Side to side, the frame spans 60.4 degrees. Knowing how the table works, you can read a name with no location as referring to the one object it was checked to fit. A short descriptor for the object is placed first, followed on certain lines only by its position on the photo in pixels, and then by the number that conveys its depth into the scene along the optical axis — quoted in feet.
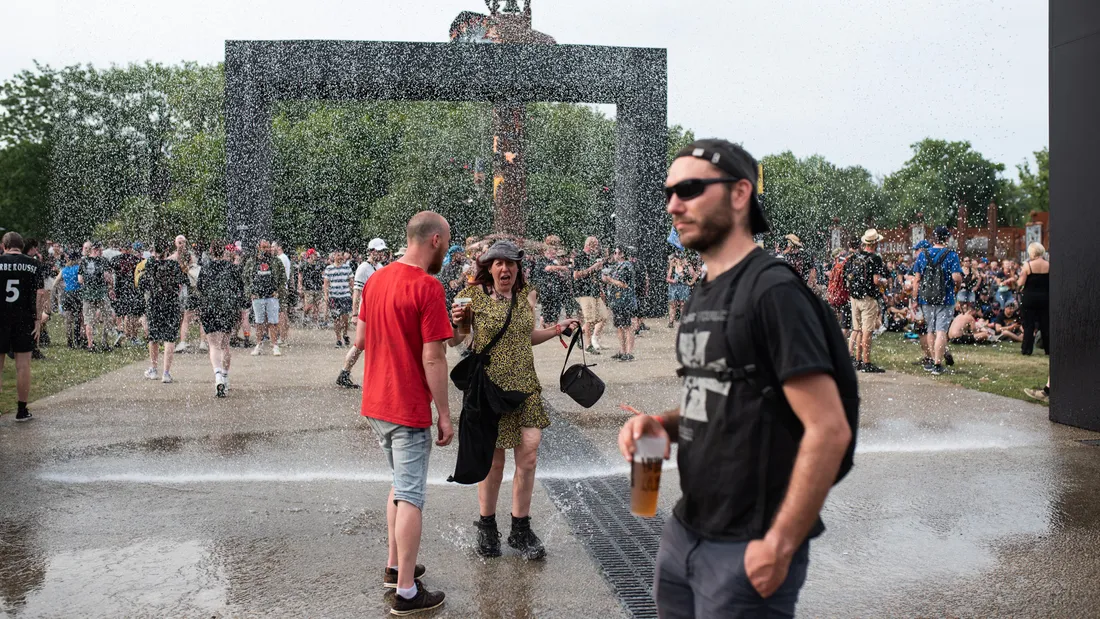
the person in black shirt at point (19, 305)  27.96
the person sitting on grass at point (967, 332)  55.36
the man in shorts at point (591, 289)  47.88
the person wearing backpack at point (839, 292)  42.34
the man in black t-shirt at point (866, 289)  40.06
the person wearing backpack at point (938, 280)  38.58
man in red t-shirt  13.08
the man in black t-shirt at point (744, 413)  6.23
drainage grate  13.94
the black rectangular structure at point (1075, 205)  25.36
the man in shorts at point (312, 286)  73.56
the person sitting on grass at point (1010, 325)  55.86
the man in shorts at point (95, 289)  51.83
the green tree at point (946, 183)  274.57
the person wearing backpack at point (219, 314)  34.40
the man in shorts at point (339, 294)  52.80
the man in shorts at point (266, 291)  50.11
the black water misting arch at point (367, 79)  66.59
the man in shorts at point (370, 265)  43.47
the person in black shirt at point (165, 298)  36.40
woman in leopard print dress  15.12
